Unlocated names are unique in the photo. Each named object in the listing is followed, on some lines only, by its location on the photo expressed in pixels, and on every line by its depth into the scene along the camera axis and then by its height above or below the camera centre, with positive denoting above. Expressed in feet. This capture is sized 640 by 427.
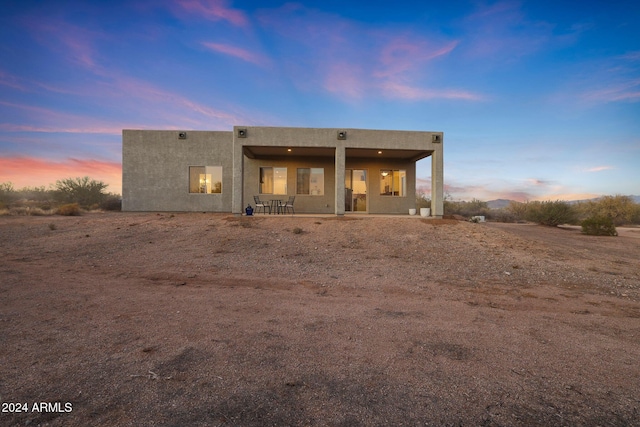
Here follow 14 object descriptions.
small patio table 45.57 +0.91
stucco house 48.44 +6.18
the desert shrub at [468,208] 75.35 +1.07
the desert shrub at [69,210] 48.19 -0.18
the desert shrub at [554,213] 56.75 -0.18
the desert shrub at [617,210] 64.95 +0.64
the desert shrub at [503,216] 69.39 -1.05
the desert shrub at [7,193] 72.43 +4.68
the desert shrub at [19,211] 49.56 -0.43
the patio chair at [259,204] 44.17 +1.08
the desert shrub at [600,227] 42.70 -2.27
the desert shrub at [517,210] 69.87 +0.53
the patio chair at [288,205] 46.12 +0.96
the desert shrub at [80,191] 64.75 +4.28
